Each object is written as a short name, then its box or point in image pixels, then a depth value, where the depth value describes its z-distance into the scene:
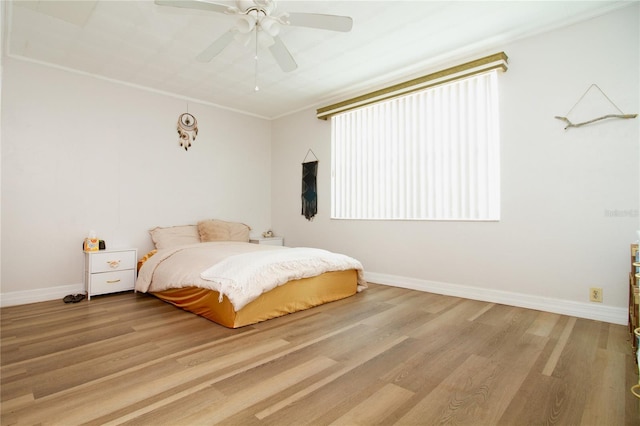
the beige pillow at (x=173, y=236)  4.11
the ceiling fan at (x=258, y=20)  2.15
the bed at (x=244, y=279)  2.57
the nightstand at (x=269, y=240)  5.09
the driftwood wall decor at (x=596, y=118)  2.57
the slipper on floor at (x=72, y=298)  3.37
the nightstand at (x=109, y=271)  3.49
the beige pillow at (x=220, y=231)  4.48
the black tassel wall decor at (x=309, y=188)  5.03
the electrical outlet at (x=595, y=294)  2.67
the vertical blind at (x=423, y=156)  3.34
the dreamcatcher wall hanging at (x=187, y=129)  4.58
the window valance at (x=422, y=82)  3.09
